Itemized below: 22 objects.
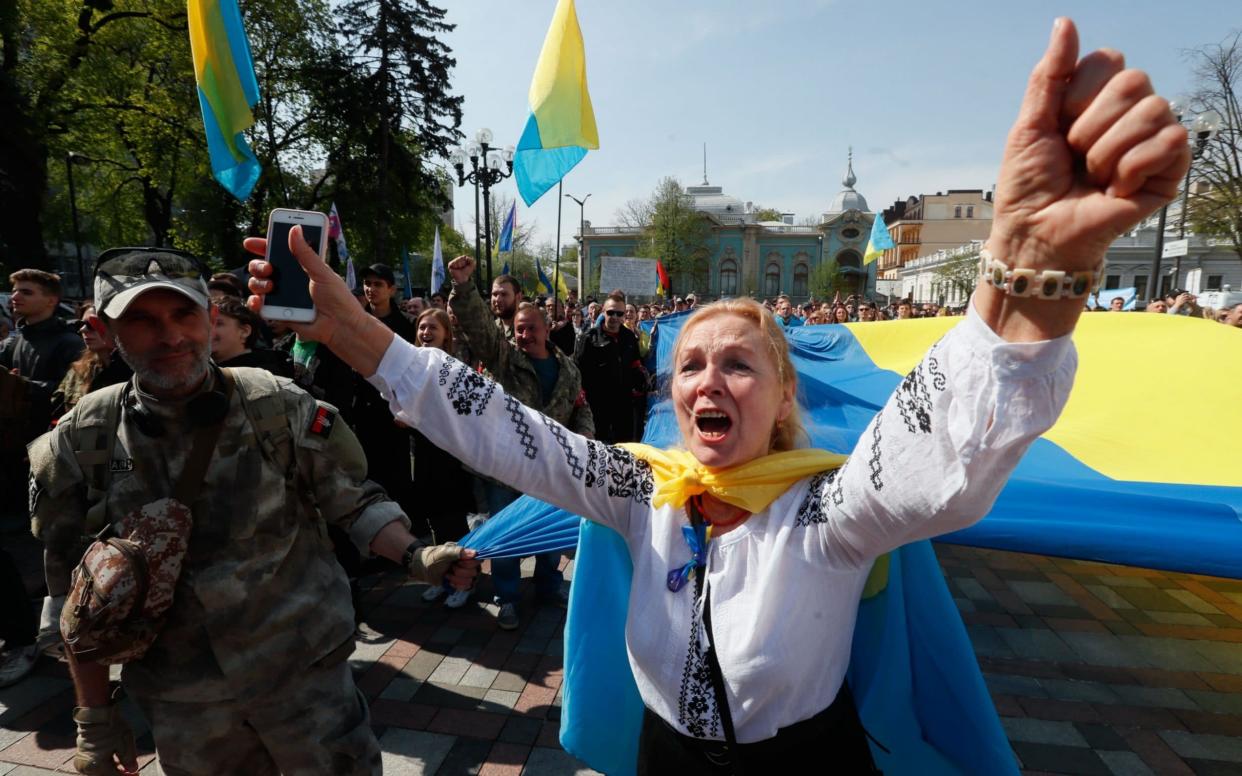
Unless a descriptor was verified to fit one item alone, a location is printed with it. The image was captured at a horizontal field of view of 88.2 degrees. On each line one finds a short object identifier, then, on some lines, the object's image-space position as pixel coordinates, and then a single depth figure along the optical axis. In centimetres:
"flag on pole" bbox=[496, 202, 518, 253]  1431
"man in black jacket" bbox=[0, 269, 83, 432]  427
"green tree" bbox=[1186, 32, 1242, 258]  2567
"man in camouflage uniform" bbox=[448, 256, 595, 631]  402
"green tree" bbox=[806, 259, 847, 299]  6205
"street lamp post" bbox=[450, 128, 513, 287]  1337
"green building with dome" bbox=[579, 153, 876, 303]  6650
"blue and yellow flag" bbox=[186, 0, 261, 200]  412
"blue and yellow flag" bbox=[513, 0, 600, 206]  434
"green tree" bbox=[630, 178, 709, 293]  5788
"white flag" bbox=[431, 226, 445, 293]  1251
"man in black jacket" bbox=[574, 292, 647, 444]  643
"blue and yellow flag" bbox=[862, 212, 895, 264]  1745
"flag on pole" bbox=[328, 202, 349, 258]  1286
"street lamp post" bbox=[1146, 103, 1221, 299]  1266
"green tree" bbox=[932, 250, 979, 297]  4366
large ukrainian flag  164
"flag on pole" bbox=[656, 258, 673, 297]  1961
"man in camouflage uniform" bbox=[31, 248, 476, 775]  178
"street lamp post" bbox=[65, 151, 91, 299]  1861
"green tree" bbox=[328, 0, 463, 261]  2411
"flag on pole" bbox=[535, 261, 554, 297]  1647
